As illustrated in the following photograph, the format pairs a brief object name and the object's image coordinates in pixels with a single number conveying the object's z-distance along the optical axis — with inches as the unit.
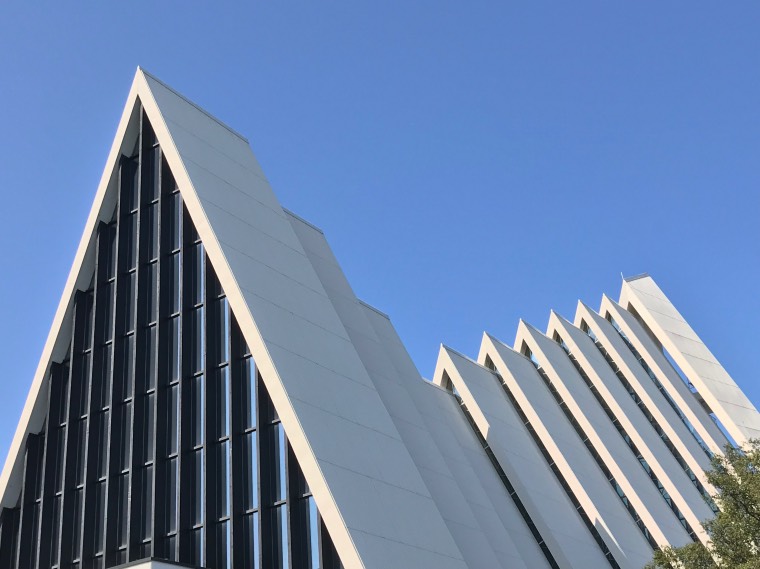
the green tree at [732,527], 951.0
